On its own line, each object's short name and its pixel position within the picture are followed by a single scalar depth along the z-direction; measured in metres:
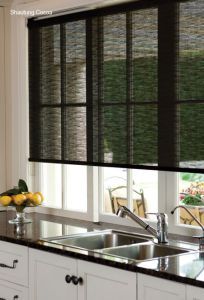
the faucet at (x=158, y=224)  3.56
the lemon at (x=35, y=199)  4.23
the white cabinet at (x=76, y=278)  3.11
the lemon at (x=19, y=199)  4.18
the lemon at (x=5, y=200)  4.15
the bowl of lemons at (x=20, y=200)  4.18
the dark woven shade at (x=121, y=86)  3.59
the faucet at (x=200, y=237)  3.39
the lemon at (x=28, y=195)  4.23
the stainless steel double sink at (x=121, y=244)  3.48
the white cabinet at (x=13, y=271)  3.77
